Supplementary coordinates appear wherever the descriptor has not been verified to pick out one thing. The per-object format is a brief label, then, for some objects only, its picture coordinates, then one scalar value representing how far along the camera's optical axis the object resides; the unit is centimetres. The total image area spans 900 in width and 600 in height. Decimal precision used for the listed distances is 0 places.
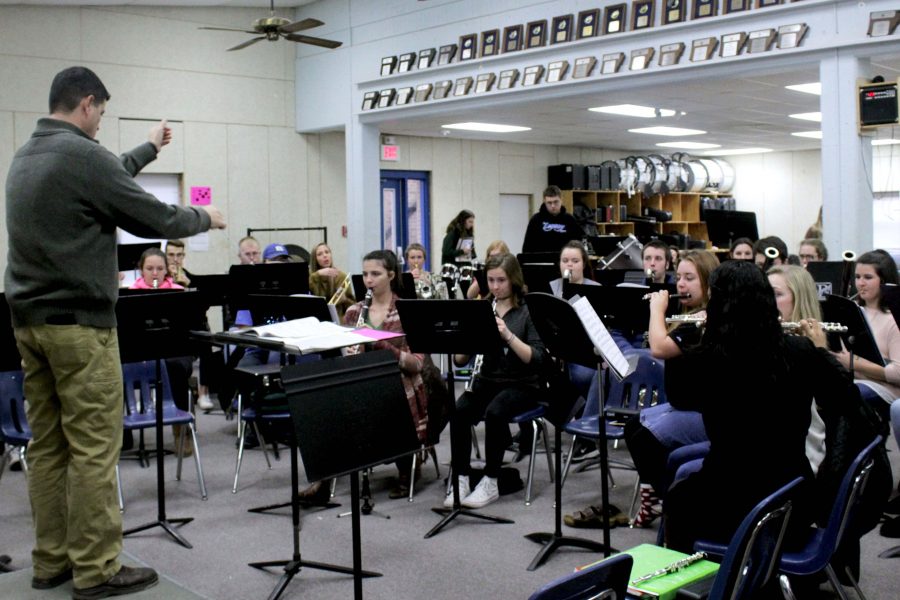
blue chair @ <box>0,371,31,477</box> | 470
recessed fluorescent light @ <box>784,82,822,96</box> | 916
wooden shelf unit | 1480
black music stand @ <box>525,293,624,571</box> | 368
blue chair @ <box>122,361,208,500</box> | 507
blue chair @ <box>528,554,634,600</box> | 165
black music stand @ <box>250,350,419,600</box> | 293
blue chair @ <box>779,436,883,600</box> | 271
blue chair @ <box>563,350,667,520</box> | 459
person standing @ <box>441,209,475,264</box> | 1048
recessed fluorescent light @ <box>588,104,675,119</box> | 1061
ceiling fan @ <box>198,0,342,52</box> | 730
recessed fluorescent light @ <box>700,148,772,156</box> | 1677
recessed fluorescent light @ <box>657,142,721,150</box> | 1549
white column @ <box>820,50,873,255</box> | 681
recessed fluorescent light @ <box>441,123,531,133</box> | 1198
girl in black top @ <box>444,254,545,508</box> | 483
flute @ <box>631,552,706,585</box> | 239
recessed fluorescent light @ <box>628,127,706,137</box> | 1308
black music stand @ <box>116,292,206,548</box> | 408
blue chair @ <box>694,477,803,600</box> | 209
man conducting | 319
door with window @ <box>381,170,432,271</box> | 1278
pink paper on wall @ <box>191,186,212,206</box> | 1086
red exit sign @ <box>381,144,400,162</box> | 1246
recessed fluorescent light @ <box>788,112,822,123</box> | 1174
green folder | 230
